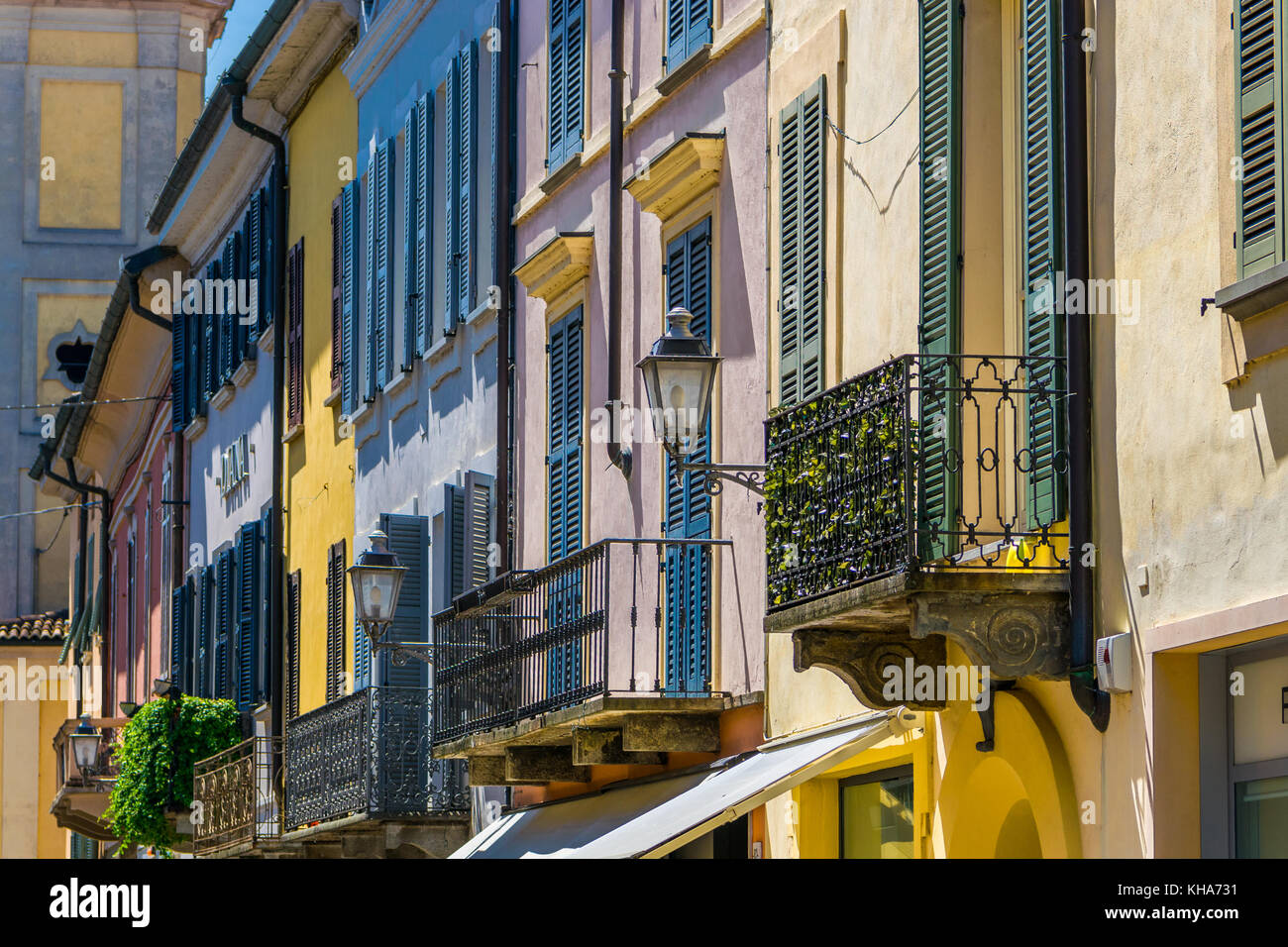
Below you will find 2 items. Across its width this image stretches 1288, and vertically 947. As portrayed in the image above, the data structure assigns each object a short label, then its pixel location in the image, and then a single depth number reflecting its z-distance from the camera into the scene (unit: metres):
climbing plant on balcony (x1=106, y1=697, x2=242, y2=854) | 27.06
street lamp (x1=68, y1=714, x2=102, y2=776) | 33.25
